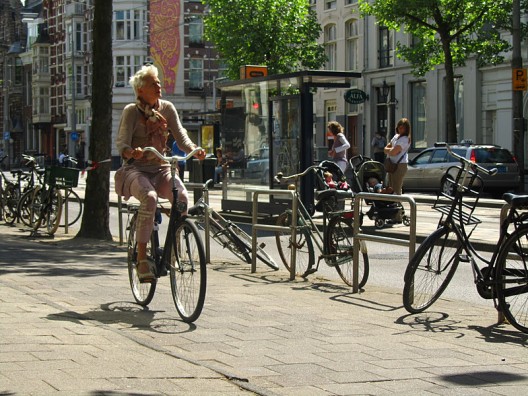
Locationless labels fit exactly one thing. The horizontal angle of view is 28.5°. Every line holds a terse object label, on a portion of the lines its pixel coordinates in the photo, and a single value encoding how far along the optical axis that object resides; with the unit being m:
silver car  29.20
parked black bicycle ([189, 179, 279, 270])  11.22
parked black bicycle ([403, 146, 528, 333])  7.18
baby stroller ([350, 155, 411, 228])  15.79
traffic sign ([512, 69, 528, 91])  27.80
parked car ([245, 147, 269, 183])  19.19
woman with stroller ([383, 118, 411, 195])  18.23
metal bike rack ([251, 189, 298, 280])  10.39
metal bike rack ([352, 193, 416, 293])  8.74
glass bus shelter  17.84
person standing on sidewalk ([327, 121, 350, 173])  18.95
